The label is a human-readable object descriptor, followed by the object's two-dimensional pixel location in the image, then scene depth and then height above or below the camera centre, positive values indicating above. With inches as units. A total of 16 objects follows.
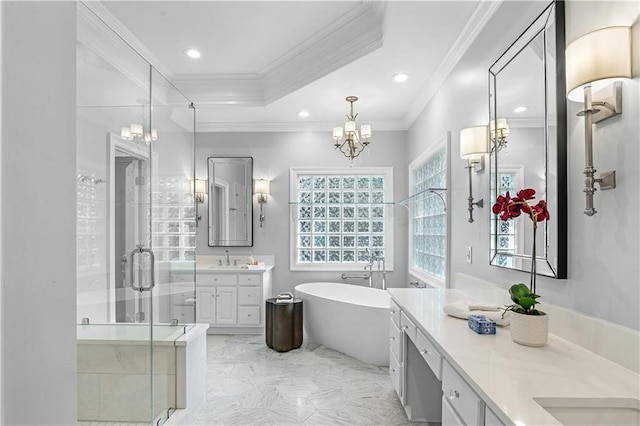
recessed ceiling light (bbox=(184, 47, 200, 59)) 130.0 +58.7
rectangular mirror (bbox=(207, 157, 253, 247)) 195.5 +8.1
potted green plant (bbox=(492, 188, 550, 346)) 56.1 -13.0
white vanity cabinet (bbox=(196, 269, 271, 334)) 174.4 -37.9
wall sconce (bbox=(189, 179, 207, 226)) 195.9 +13.8
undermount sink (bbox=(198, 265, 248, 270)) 179.2 -23.7
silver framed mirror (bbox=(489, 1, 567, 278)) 61.8 +15.1
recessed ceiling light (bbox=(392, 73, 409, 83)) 131.3 +50.1
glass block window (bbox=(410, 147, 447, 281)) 134.4 -0.3
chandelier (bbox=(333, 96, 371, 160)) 150.6 +35.1
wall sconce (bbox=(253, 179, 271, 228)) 192.9 +14.6
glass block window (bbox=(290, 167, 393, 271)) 196.2 +1.2
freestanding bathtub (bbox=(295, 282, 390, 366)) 133.3 -40.3
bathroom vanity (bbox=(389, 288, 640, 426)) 39.6 -19.3
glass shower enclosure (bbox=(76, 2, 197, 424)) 81.3 -2.0
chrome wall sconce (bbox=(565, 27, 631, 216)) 47.3 +18.4
